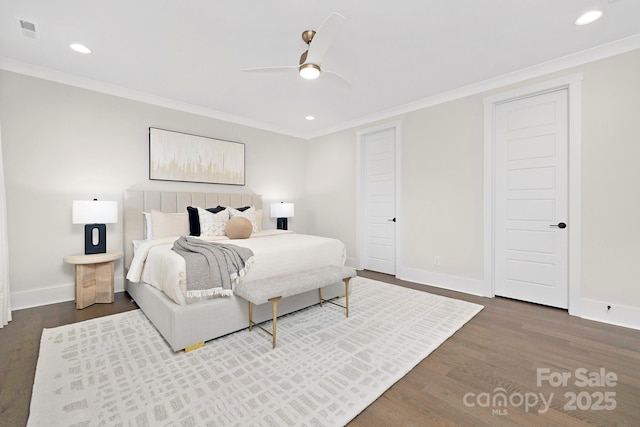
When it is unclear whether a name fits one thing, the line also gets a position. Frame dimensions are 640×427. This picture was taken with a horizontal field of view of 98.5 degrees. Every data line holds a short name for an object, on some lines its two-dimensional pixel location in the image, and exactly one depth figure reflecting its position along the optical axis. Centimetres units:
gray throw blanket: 220
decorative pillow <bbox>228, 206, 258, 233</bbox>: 393
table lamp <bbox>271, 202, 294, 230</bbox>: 496
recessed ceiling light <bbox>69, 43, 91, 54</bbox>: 262
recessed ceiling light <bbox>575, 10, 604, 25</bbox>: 220
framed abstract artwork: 388
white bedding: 220
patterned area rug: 149
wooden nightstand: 303
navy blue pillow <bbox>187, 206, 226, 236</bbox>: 367
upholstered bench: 221
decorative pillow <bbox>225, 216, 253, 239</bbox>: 342
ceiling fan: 188
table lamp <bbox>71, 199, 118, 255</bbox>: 301
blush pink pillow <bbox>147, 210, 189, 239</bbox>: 347
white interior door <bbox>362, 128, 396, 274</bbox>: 455
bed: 216
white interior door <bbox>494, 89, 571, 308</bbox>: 301
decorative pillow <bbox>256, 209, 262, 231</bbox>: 439
